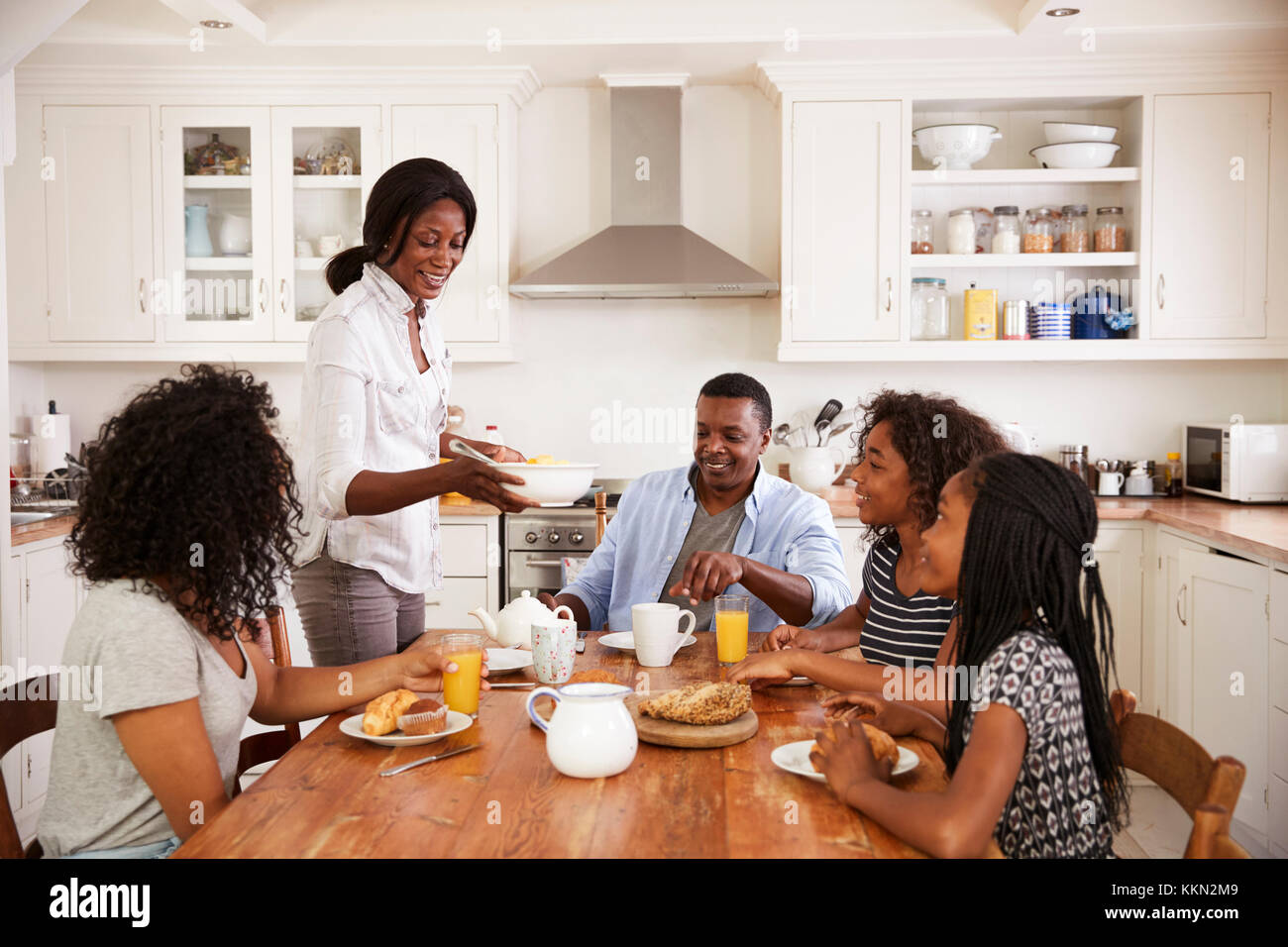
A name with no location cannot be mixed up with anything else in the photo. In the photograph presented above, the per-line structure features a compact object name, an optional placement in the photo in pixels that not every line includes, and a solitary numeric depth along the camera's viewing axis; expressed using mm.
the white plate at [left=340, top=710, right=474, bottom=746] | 1410
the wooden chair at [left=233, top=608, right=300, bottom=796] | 1856
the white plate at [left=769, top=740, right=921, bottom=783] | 1293
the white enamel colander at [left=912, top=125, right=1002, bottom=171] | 3805
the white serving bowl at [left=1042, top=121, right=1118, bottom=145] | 3797
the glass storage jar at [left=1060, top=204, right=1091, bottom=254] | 3848
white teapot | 1897
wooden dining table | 1108
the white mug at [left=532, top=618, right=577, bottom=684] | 1698
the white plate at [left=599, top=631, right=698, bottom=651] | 1986
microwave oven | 3572
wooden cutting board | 1410
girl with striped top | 1877
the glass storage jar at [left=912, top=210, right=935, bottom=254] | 3947
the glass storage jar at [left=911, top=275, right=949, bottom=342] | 3906
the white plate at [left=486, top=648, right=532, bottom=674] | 1815
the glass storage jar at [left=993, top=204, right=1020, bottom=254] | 3852
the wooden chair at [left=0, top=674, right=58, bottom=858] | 1439
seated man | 2314
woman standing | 1976
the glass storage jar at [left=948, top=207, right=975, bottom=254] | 3875
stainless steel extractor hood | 3816
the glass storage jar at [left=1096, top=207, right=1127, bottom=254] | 3838
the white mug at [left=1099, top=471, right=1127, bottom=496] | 3889
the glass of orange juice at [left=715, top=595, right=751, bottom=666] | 1843
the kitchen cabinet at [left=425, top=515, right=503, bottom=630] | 3643
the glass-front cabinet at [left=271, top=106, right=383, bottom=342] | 3887
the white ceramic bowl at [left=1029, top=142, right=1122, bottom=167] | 3801
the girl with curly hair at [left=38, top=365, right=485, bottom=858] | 1263
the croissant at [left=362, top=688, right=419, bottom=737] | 1433
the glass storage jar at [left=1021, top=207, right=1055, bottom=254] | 3822
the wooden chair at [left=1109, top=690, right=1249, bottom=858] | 1046
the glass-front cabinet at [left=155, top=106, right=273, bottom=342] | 3895
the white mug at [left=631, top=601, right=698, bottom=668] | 1813
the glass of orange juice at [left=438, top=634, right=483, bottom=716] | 1558
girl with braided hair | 1124
